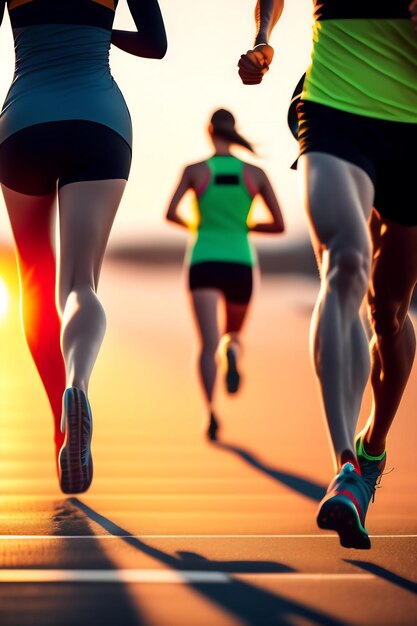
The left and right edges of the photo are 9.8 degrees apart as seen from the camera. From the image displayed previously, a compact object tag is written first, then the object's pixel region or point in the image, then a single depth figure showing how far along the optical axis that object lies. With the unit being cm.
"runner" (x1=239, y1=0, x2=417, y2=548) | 712
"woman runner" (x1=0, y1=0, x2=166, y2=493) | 835
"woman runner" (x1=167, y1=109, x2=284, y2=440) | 1532
